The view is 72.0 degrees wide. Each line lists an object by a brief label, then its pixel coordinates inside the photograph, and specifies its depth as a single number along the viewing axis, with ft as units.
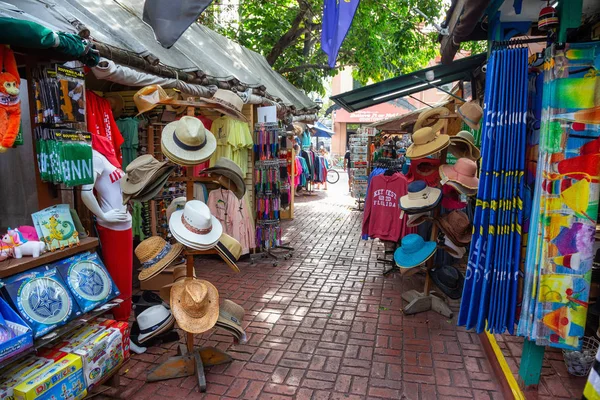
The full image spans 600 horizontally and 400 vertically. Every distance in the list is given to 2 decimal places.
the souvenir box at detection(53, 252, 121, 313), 9.05
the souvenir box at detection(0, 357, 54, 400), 7.39
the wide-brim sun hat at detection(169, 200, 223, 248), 9.61
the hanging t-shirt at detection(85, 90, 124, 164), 12.21
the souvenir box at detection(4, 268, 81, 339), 7.83
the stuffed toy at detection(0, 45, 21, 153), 8.03
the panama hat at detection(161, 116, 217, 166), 9.59
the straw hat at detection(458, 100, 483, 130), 13.88
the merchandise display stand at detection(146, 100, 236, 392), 10.33
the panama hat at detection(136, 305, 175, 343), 11.25
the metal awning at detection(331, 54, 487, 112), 18.66
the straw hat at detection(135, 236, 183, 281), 9.99
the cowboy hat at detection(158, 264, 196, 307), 10.78
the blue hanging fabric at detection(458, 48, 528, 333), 9.31
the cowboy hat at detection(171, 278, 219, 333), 9.73
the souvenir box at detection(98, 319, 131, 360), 10.03
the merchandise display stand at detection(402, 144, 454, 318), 14.57
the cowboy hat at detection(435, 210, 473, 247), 14.08
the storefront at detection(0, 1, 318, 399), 8.08
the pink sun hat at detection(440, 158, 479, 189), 13.22
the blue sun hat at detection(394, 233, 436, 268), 14.21
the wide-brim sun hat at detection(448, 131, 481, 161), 13.75
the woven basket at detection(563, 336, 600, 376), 10.07
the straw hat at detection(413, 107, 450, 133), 14.69
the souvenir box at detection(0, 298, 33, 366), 7.18
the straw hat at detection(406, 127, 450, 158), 13.44
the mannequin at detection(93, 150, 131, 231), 11.75
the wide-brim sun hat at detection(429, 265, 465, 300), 14.12
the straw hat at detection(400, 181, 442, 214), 14.01
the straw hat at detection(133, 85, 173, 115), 10.51
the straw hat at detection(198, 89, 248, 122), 11.27
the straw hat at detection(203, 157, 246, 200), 10.51
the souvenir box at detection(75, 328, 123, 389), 8.83
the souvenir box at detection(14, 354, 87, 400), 7.45
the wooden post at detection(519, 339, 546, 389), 9.42
